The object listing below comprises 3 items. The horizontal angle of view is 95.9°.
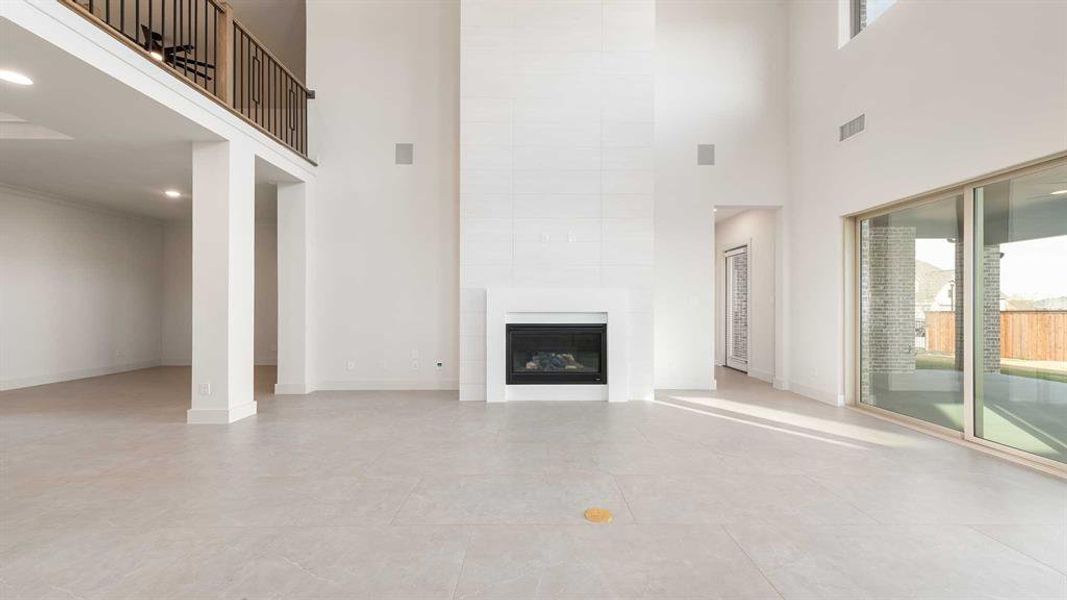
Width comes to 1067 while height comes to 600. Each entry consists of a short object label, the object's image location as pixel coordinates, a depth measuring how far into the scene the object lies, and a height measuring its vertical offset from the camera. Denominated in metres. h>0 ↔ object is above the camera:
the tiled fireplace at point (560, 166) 5.74 +1.65
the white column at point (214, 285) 4.48 +0.17
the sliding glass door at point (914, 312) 4.12 -0.09
